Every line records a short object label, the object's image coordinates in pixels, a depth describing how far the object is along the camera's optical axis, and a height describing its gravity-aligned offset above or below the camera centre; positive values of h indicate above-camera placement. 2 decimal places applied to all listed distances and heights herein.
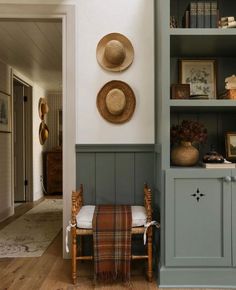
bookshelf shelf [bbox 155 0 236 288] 2.25 -0.50
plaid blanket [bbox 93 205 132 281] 2.22 -0.72
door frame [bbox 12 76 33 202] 5.89 -0.24
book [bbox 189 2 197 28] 2.34 +0.94
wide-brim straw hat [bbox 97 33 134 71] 2.69 +0.76
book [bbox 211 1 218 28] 2.33 +0.93
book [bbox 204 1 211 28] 2.33 +0.94
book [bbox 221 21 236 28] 2.33 +0.86
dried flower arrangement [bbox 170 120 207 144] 2.37 +0.07
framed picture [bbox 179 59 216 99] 2.63 +0.55
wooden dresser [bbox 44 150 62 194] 6.67 -0.61
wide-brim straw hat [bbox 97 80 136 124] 2.69 +0.34
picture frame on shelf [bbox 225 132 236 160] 2.52 -0.04
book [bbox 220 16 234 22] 2.35 +0.91
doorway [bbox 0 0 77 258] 2.70 +0.86
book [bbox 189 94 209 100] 2.38 +0.33
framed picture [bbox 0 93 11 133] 4.63 +0.45
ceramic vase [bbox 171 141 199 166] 2.39 -0.10
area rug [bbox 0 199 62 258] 3.04 -1.05
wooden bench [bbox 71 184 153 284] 2.25 -0.63
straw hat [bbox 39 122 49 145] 6.55 +0.21
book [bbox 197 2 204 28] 2.33 +0.95
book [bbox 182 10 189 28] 2.38 +0.92
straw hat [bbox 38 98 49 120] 6.58 +0.73
